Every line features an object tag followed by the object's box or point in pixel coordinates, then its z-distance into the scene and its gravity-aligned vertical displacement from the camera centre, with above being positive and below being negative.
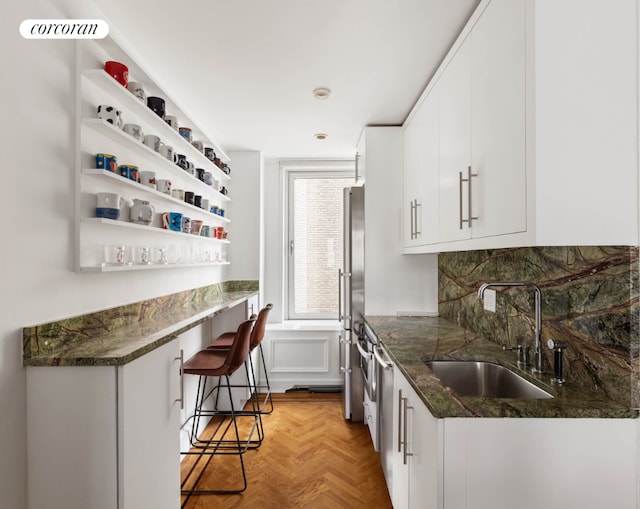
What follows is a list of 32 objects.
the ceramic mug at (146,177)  2.04 +0.42
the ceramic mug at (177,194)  2.44 +0.40
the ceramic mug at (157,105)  2.06 +0.82
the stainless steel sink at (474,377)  1.66 -0.56
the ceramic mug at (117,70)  1.71 +0.83
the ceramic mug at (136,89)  1.89 +0.83
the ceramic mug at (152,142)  2.06 +0.62
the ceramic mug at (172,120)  2.30 +0.81
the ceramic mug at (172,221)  2.34 +0.21
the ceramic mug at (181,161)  2.48 +0.61
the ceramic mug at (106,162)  1.65 +0.41
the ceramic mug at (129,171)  1.83 +0.41
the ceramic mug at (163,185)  2.21 +0.40
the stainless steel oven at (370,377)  2.34 -0.82
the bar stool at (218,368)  2.29 -0.69
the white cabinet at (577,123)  1.11 +0.38
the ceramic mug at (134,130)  1.84 +0.61
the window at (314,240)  4.20 +0.16
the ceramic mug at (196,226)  2.73 +0.21
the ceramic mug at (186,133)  2.54 +0.82
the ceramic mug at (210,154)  3.11 +0.83
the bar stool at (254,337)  2.82 -0.67
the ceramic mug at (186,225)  2.59 +0.21
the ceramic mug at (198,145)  2.80 +0.82
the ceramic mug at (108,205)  1.65 +0.21
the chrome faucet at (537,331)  1.50 -0.31
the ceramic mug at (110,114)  1.66 +0.62
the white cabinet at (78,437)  1.32 -0.64
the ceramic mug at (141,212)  1.93 +0.21
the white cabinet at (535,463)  1.09 -0.60
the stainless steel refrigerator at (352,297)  3.06 -0.35
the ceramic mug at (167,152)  2.21 +0.61
